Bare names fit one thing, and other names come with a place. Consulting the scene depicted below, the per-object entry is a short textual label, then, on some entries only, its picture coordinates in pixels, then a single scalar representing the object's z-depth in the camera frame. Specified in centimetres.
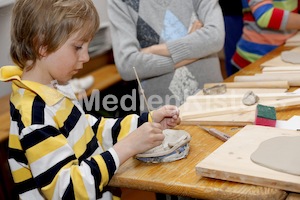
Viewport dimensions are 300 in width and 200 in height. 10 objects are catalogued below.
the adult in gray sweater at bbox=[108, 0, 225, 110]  228
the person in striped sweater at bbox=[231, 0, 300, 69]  261
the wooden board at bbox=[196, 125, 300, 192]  155
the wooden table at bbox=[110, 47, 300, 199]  157
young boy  165
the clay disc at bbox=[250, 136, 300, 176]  159
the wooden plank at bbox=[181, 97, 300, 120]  197
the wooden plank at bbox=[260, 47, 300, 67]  234
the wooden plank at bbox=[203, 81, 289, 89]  214
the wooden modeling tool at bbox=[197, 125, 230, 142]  183
